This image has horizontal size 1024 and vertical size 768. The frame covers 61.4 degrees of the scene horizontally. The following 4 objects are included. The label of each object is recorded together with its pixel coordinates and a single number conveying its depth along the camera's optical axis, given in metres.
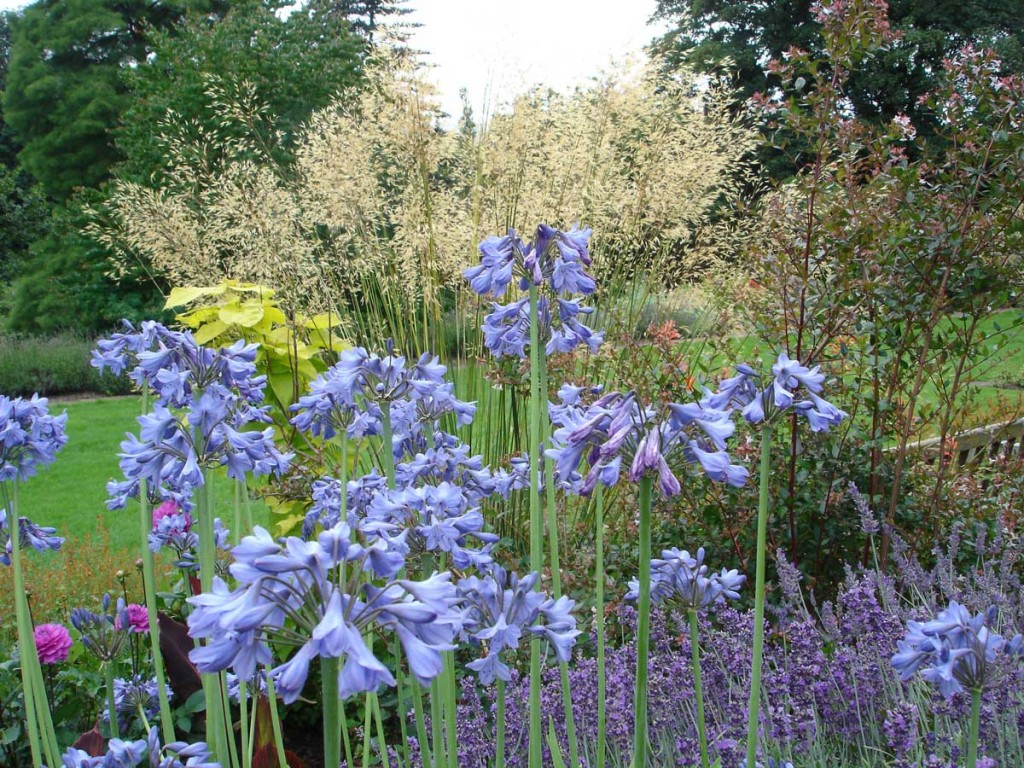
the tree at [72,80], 18.55
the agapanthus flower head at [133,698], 2.27
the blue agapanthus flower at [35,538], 1.97
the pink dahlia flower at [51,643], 2.56
